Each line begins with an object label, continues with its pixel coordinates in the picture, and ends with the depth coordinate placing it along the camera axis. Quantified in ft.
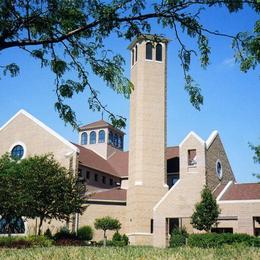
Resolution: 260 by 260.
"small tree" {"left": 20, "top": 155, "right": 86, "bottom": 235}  121.90
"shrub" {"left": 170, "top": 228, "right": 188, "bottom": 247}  131.85
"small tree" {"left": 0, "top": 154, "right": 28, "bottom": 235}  122.74
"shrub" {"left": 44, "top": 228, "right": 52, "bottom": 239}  142.20
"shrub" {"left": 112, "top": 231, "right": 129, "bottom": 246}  144.89
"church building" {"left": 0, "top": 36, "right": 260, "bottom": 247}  144.97
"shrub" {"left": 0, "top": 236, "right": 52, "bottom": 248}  96.94
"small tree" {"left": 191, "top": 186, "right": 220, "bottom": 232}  129.90
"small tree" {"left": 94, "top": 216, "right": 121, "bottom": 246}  148.36
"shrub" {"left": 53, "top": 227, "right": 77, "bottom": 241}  136.56
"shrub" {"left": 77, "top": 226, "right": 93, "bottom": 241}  153.17
